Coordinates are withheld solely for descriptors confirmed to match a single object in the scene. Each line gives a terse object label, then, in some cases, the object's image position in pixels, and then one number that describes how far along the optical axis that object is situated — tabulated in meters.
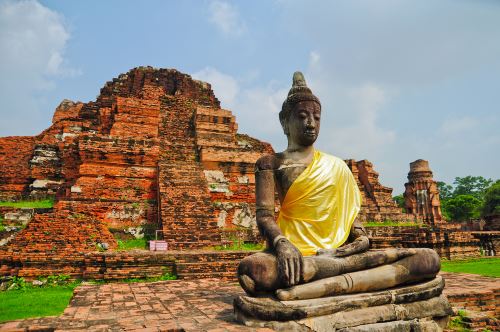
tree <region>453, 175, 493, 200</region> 62.06
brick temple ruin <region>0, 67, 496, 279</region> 7.47
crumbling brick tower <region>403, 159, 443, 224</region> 26.73
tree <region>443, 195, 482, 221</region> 41.94
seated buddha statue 3.46
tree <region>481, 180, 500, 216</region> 35.84
